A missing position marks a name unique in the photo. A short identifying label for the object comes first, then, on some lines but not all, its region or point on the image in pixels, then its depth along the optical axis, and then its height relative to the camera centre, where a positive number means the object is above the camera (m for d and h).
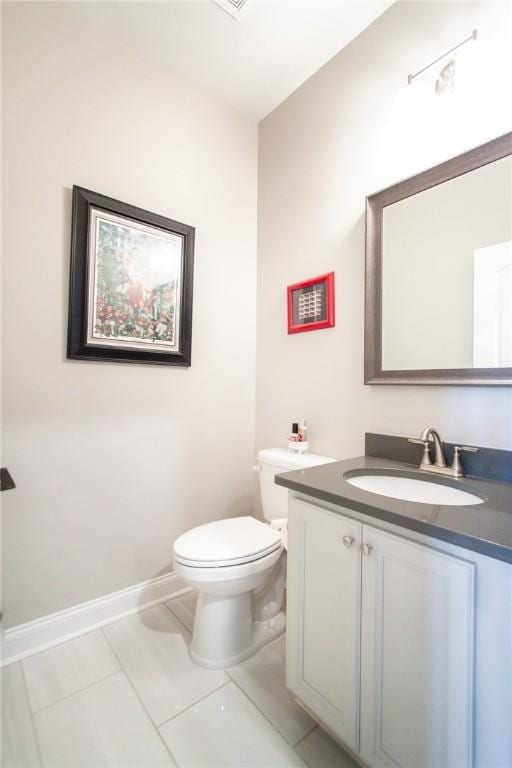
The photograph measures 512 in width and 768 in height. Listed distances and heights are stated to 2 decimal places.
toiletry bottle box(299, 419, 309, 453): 1.63 -0.24
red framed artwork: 1.60 +0.43
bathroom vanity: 0.64 -0.53
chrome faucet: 1.11 -0.23
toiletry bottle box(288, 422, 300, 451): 1.65 -0.25
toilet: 1.21 -0.71
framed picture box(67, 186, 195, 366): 1.40 +0.47
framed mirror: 1.07 +0.42
